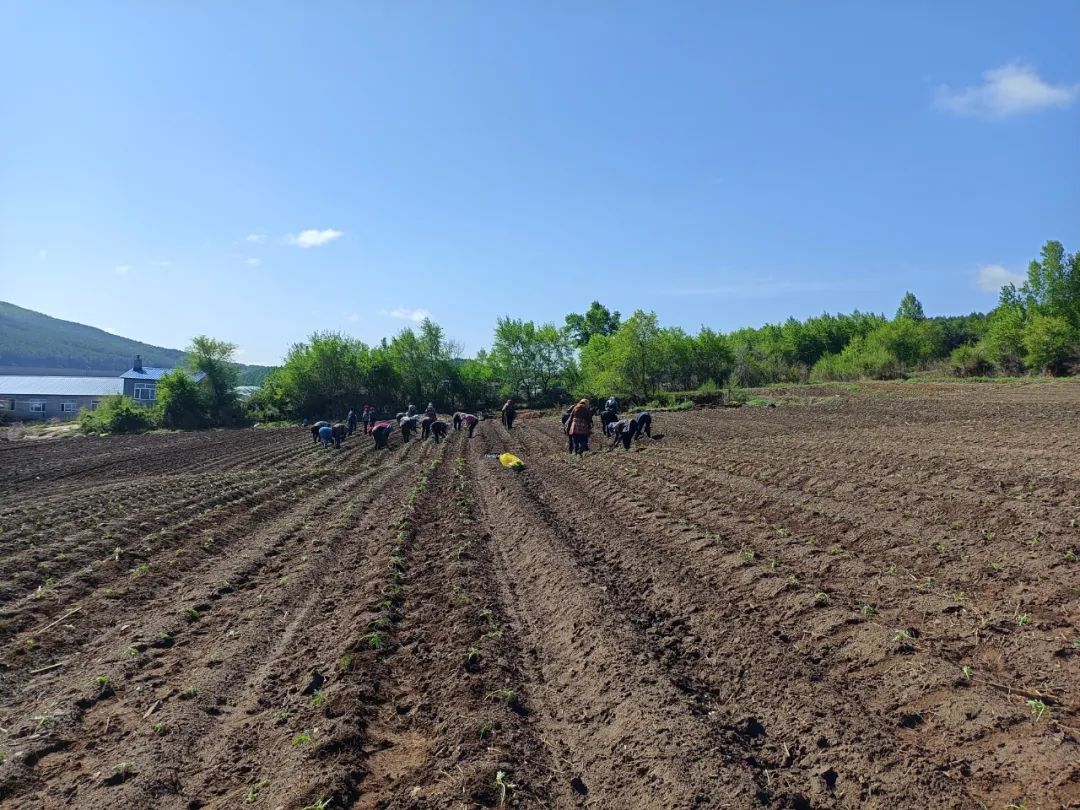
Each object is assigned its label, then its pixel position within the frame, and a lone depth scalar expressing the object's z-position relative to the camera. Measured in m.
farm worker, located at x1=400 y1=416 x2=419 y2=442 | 29.72
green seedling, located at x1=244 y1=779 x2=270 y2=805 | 4.04
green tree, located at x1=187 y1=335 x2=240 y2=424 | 58.53
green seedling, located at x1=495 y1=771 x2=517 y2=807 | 3.98
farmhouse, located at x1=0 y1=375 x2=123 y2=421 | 74.06
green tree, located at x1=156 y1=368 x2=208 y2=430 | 56.09
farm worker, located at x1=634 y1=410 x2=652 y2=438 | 24.31
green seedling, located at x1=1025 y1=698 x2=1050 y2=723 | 4.30
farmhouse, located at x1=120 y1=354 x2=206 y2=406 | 82.69
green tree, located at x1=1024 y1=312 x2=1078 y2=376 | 57.06
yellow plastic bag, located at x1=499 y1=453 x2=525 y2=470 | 18.72
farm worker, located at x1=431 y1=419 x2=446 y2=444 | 29.86
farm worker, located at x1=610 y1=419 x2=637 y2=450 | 21.80
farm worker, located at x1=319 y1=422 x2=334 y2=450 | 29.41
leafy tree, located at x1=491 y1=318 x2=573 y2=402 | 68.44
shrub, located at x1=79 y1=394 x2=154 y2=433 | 53.69
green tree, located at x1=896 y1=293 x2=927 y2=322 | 110.44
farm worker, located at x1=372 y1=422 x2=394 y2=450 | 27.34
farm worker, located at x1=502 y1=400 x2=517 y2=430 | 30.40
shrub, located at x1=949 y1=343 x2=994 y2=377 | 62.56
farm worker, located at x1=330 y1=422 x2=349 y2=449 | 29.37
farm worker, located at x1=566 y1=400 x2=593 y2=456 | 20.34
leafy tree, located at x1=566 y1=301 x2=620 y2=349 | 96.94
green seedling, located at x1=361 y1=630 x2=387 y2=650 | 6.30
